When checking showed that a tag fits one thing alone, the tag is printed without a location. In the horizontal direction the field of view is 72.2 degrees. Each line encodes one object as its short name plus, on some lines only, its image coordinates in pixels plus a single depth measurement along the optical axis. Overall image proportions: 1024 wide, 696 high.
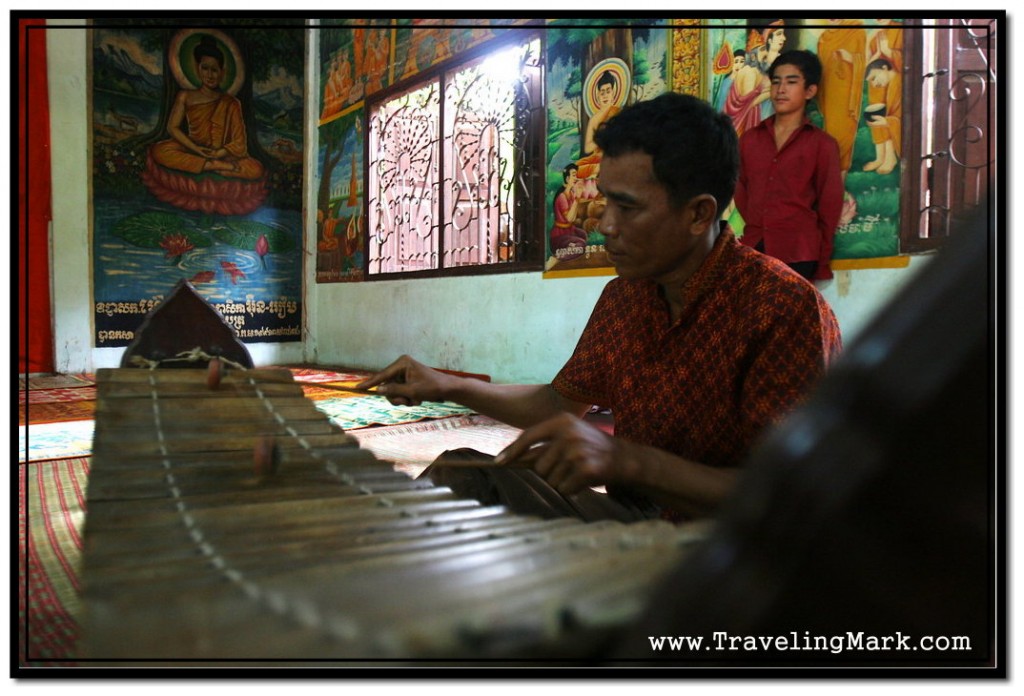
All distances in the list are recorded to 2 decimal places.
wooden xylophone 0.55
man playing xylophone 1.04
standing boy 2.92
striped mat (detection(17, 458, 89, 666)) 0.91
